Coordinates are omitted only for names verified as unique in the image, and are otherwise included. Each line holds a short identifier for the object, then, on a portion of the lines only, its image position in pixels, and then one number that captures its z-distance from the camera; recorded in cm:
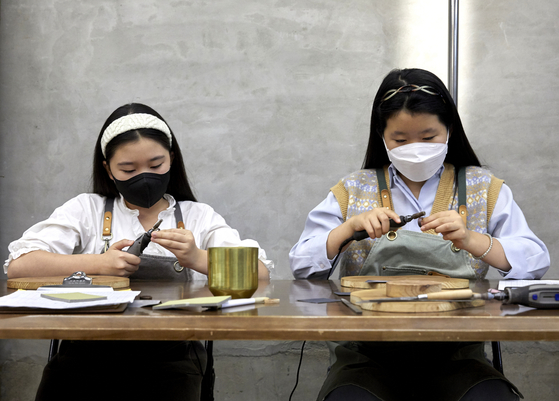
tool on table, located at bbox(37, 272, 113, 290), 128
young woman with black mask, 151
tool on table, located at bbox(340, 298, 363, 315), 97
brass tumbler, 113
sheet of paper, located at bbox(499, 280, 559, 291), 134
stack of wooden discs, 98
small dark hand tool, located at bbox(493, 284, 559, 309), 103
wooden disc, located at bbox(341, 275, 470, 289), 121
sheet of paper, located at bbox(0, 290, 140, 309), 96
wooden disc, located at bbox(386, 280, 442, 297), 107
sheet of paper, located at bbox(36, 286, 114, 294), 119
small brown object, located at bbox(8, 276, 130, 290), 140
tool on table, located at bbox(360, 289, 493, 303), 102
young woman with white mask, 169
